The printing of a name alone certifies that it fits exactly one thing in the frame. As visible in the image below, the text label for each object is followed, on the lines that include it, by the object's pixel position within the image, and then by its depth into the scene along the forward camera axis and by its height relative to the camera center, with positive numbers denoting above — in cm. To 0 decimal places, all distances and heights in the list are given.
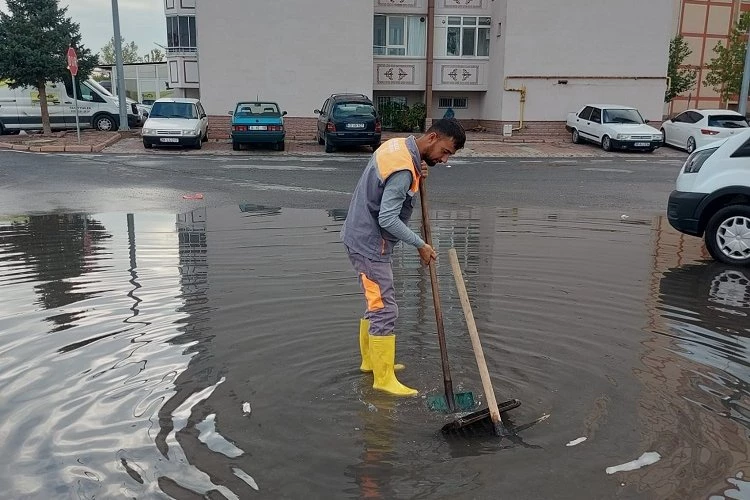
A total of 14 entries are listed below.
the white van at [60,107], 2502 -15
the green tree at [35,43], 2228 +193
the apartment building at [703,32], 3953 +444
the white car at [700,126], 2227 -50
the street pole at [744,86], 2583 +94
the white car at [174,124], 2111 -59
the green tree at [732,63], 3128 +215
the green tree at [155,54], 8389 +610
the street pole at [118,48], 2470 +197
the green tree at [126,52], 9174 +745
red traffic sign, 2067 +124
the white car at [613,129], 2303 -65
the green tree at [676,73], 3297 +176
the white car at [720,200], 779 -101
